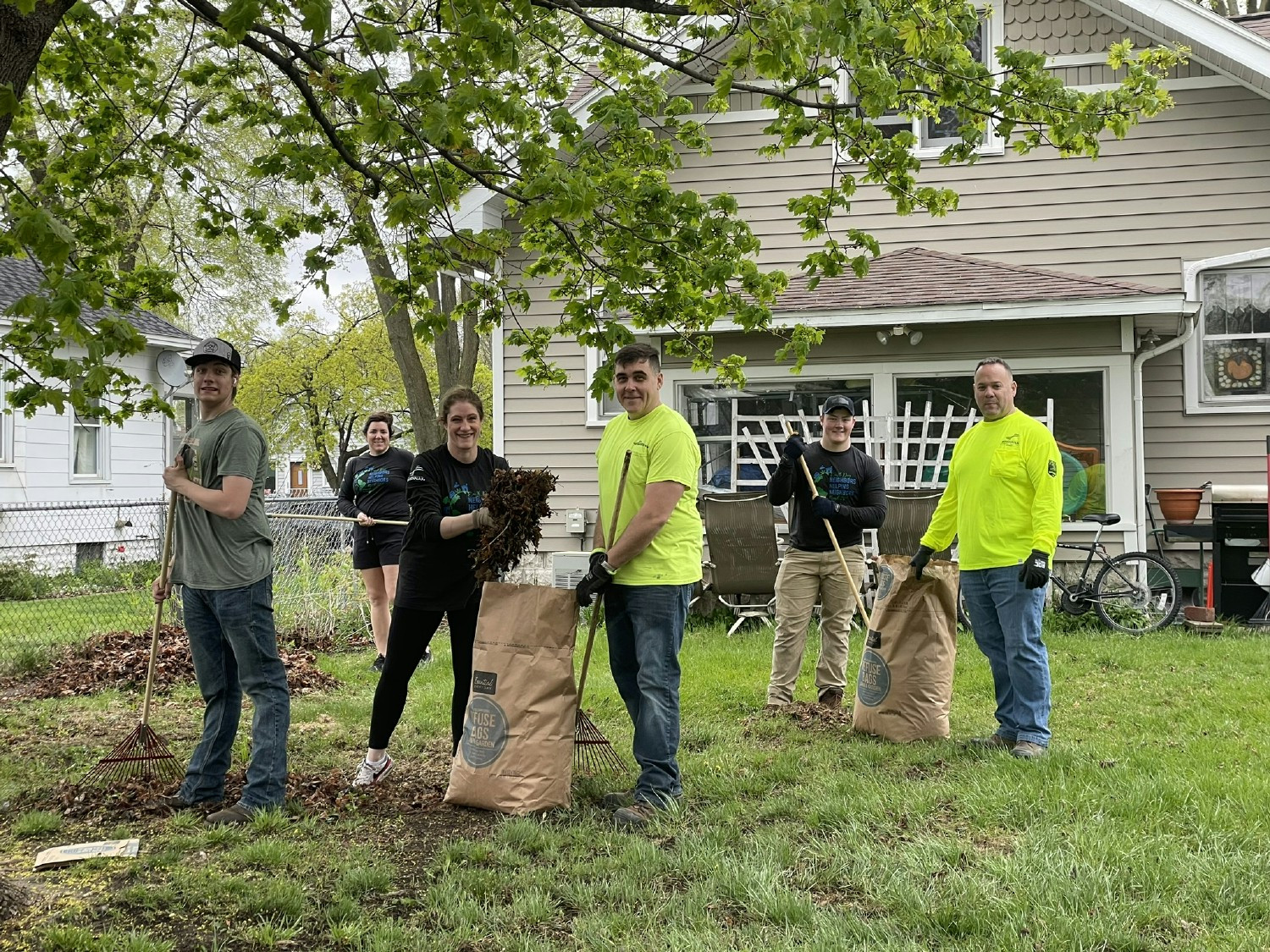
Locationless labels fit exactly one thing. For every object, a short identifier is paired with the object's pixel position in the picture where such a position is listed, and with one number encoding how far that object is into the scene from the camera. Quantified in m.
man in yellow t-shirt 4.54
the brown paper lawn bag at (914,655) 5.74
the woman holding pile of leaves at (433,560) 4.92
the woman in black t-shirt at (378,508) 8.02
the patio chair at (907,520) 9.59
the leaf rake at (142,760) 5.13
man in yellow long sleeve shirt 5.42
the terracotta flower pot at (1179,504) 10.09
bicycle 9.57
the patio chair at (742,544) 9.72
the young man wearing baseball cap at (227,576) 4.55
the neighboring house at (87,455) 17.22
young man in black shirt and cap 6.66
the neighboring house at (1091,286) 10.09
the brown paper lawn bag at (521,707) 4.60
